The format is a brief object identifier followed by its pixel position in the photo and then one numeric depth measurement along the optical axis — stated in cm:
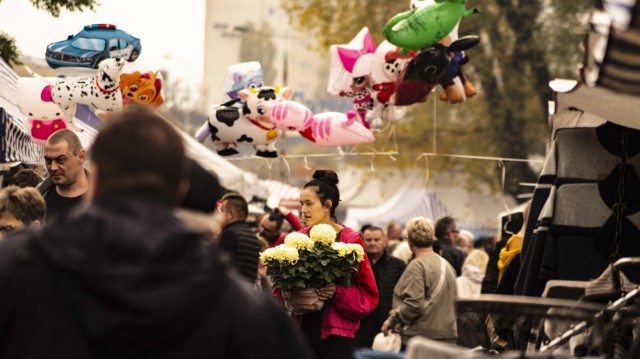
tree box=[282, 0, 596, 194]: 4116
